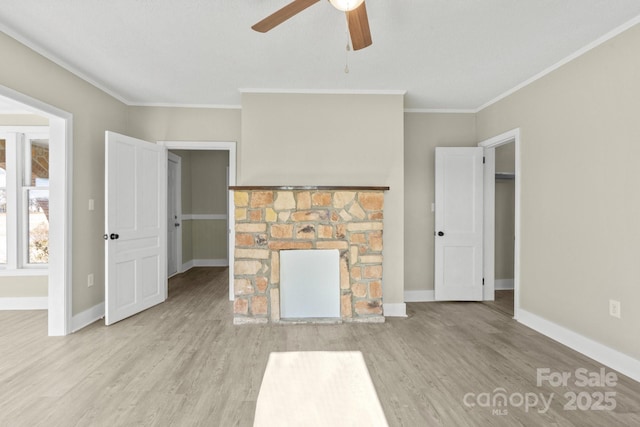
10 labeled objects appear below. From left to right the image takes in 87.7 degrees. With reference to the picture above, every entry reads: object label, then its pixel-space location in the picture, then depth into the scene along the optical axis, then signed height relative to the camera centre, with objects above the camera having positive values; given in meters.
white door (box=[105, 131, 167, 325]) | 3.46 -0.18
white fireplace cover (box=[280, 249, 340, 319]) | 3.62 -0.79
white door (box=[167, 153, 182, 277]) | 5.98 -0.10
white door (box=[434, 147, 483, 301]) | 4.32 -0.18
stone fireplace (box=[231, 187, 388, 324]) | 3.55 -0.29
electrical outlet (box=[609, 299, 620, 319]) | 2.52 -0.74
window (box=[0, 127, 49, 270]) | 4.00 +0.15
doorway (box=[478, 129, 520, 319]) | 4.41 -0.27
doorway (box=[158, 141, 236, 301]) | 6.45 -0.26
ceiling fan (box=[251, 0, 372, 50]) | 1.69 +1.03
